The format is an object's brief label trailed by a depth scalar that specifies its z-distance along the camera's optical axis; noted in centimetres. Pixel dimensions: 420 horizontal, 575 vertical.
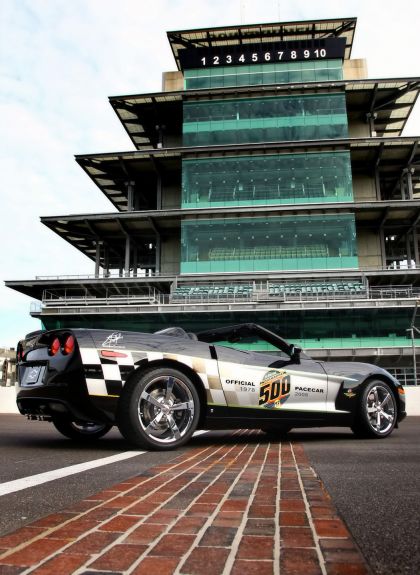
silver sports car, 440
